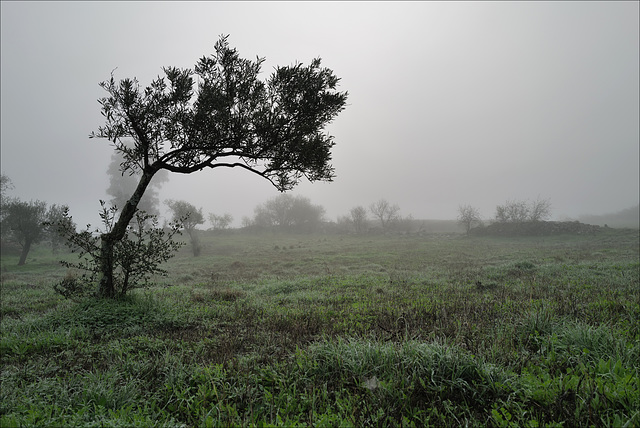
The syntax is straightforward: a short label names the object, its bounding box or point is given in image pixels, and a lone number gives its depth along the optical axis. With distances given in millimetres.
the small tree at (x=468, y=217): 58469
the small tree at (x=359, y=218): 72000
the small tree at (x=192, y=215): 38344
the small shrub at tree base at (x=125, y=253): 7379
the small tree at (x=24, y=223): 28781
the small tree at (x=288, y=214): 77625
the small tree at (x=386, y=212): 77688
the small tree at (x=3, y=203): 31244
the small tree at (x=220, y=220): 71625
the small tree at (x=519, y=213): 56469
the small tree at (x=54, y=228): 31739
